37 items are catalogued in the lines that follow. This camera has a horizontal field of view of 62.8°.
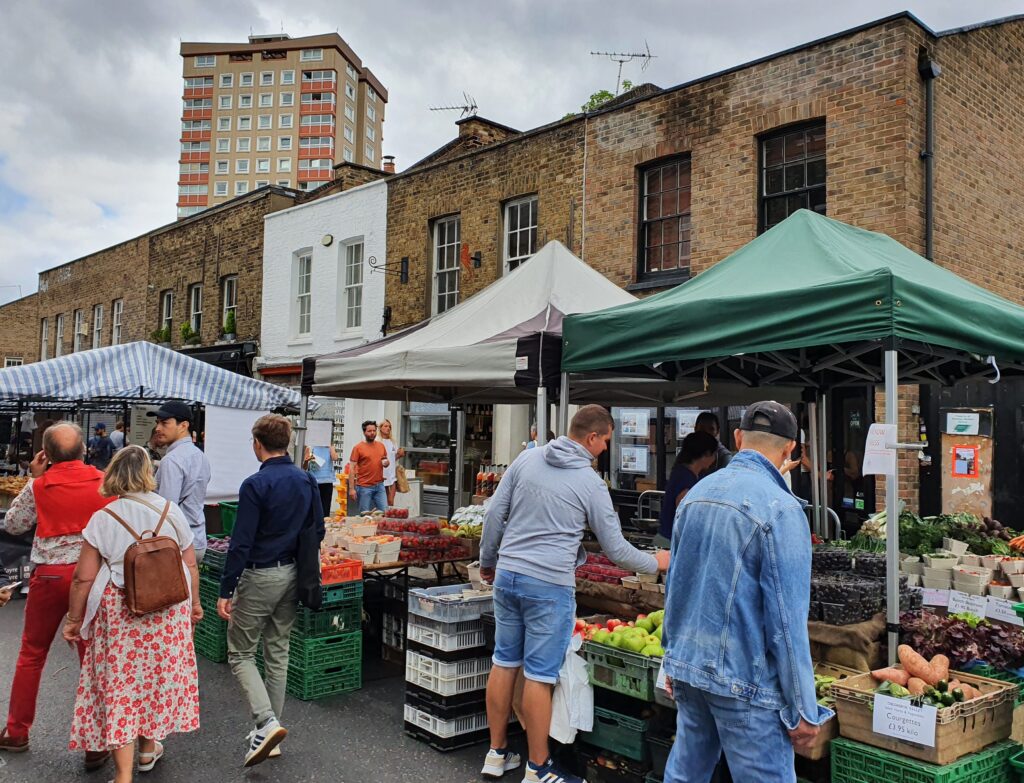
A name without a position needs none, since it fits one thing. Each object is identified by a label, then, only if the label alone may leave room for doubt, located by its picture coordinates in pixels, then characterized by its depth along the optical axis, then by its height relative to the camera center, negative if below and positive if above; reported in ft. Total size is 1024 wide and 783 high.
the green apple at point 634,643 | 14.78 -3.76
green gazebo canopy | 13.85 +2.18
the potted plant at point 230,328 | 72.23 +8.03
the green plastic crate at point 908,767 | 11.27 -4.58
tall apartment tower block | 351.25 +130.46
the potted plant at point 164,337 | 79.51 +7.86
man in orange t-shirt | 41.52 -2.20
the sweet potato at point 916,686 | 12.16 -3.63
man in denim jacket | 9.24 -2.12
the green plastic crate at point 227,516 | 35.03 -3.98
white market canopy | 19.74 +2.23
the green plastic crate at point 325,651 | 19.93 -5.49
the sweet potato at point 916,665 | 12.46 -3.44
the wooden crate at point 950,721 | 11.41 -4.06
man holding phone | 15.97 -2.64
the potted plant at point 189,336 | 76.59 +7.75
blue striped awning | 33.83 +1.69
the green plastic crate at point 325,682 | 19.92 -6.24
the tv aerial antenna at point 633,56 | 60.90 +27.42
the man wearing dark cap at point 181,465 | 20.27 -1.11
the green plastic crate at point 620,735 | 14.47 -5.36
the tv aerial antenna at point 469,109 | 63.52 +24.09
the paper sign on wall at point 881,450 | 13.25 -0.24
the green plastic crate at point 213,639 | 23.17 -6.09
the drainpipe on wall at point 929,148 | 34.04 +11.79
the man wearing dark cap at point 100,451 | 48.39 -1.93
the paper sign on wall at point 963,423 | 33.63 +0.57
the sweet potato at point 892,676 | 12.56 -3.61
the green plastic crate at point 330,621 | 19.89 -4.74
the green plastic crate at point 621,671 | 14.35 -4.24
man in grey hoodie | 14.38 -2.25
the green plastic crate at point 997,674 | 14.11 -3.98
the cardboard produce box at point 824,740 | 12.11 -4.49
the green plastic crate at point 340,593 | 19.99 -4.09
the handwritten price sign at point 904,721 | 11.28 -3.89
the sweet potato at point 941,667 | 12.55 -3.47
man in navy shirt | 15.96 -3.04
